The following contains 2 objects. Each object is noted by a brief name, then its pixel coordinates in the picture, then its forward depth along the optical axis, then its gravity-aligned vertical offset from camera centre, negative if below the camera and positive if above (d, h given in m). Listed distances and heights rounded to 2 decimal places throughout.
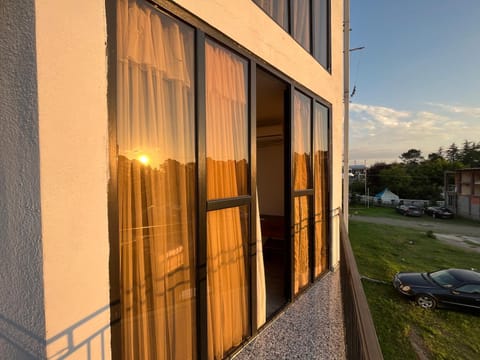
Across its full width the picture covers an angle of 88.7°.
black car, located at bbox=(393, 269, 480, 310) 7.00 -3.45
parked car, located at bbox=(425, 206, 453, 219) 24.78 -4.12
